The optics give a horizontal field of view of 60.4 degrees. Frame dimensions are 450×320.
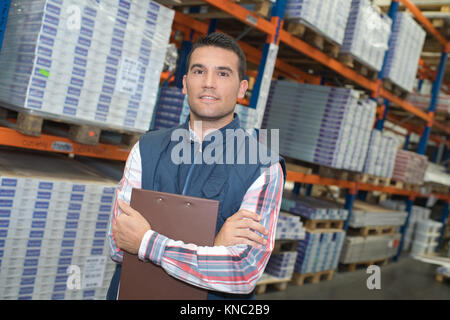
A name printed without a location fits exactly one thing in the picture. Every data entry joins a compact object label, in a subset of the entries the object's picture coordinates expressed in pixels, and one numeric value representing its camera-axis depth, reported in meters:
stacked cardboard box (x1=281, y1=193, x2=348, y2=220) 5.78
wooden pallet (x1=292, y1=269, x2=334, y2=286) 5.73
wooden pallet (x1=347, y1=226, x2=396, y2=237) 7.05
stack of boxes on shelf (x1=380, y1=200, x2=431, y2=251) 8.88
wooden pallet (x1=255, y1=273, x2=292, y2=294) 5.05
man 1.52
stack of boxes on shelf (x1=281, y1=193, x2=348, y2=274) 5.69
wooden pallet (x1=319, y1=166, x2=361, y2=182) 5.75
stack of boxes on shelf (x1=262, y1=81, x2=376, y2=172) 5.35
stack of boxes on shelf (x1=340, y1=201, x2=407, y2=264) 6.72
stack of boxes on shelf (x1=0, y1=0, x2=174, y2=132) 2.55
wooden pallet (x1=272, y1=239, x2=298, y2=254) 5.11
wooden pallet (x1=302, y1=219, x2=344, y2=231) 5.76
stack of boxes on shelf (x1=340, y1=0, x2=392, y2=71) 5.09
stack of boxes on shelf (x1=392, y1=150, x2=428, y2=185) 7.48
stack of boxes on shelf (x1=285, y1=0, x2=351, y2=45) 4.32
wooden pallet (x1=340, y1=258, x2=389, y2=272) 6.97
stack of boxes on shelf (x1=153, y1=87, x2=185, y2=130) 3.67
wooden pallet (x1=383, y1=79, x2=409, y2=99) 6.54
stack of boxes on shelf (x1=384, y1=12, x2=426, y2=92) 6.10
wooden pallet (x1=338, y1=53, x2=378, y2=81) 5.39
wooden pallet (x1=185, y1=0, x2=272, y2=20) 3.98
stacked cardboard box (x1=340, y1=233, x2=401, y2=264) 6.70
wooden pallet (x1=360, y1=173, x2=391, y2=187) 6.48
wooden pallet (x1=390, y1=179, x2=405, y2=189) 7.69
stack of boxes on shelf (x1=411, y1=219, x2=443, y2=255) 9.05
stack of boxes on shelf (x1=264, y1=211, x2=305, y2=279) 4.98
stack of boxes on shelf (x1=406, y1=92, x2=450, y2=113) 8.48
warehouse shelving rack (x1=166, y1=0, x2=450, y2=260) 4.18
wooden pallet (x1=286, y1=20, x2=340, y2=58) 4.51
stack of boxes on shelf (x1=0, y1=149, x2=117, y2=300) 2.65
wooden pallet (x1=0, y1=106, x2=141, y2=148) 2.65
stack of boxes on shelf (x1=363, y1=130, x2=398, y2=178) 6.24
